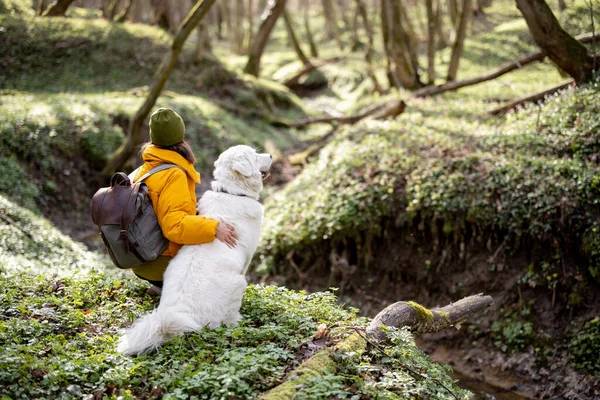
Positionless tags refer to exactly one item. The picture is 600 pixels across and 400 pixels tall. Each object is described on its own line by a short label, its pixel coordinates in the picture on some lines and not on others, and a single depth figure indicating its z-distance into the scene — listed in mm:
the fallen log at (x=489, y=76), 12031
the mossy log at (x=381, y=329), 4172
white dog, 4910
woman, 5340
